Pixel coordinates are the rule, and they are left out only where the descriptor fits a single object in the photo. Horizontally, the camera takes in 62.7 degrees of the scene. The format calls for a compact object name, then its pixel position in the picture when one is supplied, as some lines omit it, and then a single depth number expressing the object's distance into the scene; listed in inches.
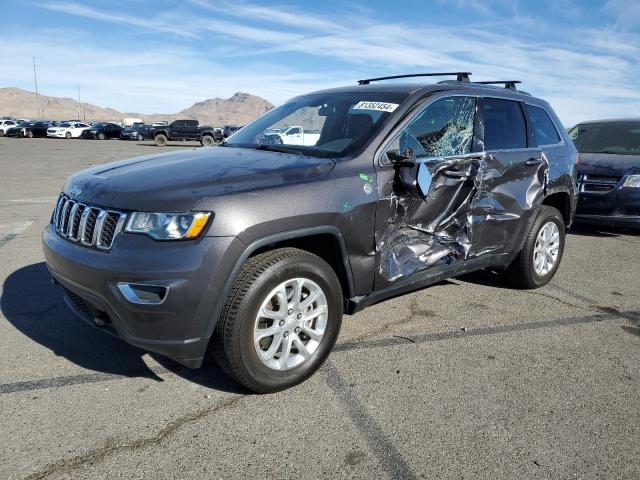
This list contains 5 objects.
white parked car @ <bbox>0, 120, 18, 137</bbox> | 1791.3
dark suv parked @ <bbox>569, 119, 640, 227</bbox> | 290.7
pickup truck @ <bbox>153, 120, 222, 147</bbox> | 1428.4
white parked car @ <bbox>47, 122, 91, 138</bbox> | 1815.0
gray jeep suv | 104.9
